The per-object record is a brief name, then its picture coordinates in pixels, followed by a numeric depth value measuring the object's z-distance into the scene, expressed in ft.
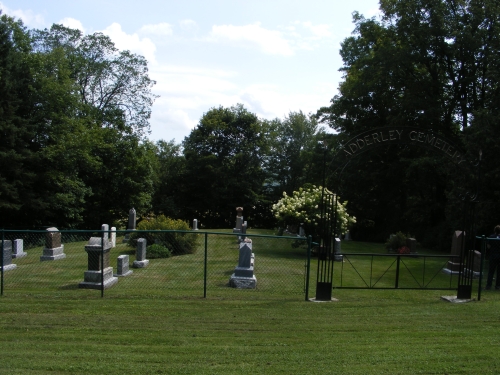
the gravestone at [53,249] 59.65
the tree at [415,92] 90.99
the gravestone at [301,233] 90.26
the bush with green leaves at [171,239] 62.90
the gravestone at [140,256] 53.16
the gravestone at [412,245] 78.18
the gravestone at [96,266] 39.40
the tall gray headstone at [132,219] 88.84
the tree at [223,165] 156.87
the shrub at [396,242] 80.84
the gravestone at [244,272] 40.83
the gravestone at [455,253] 53.11
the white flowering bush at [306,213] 68.33
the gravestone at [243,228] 83.91
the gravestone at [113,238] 71.38
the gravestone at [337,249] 66.80
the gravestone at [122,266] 47.34
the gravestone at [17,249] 60.69
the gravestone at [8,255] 49.95
